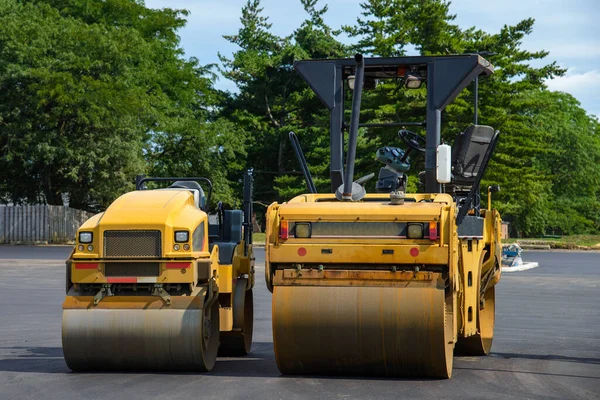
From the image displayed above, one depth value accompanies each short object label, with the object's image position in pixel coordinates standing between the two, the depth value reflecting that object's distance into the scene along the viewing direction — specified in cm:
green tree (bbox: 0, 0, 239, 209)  5269
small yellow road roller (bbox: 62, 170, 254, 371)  955
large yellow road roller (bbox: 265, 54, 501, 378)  893
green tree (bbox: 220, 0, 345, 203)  6969
